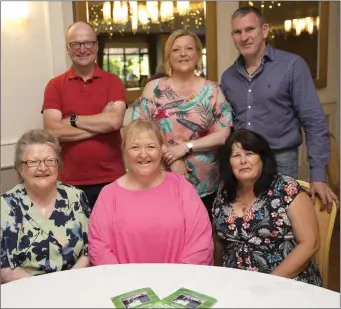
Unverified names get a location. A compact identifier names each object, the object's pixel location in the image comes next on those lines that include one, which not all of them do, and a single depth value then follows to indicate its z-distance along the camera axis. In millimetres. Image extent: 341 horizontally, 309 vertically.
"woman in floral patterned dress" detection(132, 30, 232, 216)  2250
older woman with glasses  1837
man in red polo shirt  2379
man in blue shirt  2225
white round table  1333
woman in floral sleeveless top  1832
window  3553
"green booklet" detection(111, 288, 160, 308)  1329
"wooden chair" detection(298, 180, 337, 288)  1986
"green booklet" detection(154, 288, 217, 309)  1323
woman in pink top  1869
